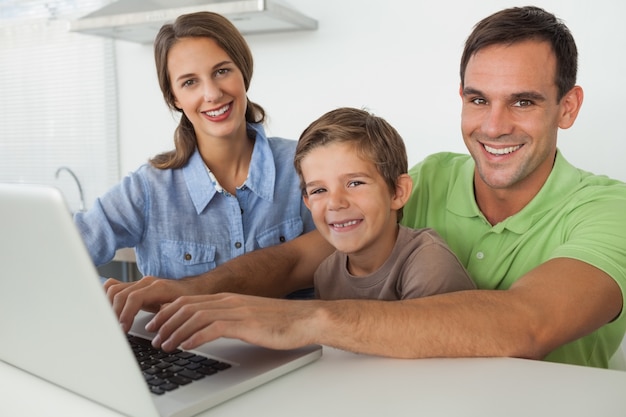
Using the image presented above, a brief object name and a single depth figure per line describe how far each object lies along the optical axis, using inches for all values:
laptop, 22.8
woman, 61.8
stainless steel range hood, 104.2
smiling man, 34.1
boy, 50.1
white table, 27.1
